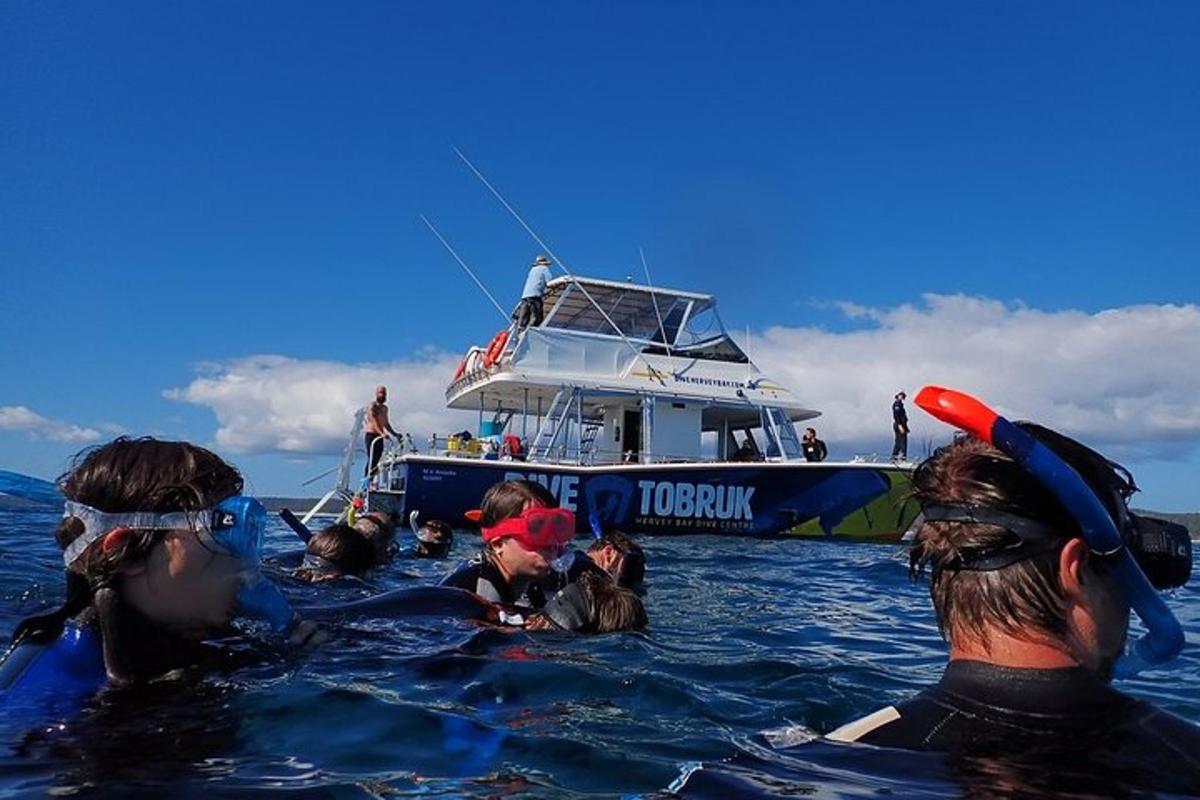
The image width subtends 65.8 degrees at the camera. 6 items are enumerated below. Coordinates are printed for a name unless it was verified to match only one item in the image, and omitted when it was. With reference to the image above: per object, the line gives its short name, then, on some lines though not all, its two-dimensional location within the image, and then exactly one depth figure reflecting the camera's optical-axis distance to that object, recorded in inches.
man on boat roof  743.7
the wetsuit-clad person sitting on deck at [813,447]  751.7
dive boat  614.5
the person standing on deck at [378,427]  673.4
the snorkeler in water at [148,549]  100.3
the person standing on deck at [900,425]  742.5
